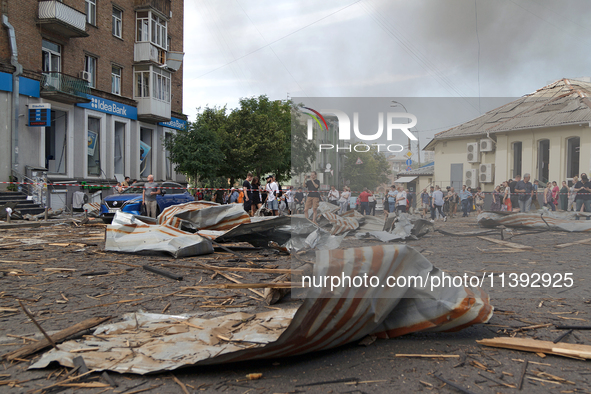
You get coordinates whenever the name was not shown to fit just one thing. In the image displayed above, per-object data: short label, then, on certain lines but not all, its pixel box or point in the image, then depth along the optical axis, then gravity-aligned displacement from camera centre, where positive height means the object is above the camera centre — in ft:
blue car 51.03 -1.85
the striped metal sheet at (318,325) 10.36 -3.36
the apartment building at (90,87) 70.18 +16.95
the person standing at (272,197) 61.36 -1.42
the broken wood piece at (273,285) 14.16 -3.15
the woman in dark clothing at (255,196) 59.31 -1.23
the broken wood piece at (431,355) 11.10 -3.91
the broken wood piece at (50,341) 11.27 -3.79
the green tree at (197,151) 91.09 +6.59
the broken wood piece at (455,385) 9.35 -3.97
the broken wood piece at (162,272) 20.72 -3.97
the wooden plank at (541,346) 10.94 -3.72
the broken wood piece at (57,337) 11.25 -3.94
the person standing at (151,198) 48.73 -1.33
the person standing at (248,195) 58.65 -1.10
